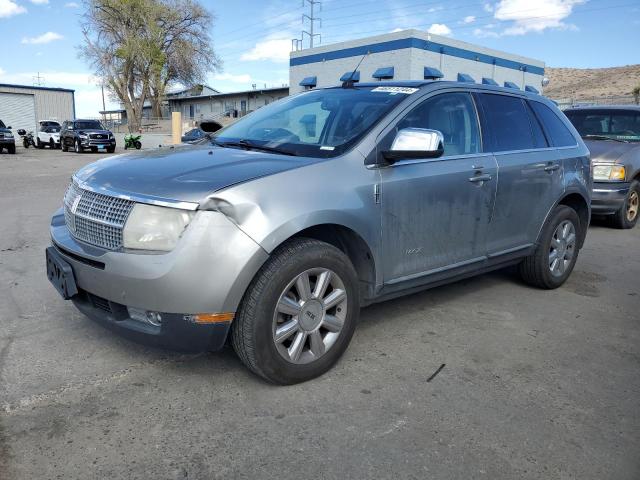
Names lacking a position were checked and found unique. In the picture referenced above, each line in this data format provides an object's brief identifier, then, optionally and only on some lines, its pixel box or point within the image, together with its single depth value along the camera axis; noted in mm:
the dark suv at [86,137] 27938
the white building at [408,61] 22016
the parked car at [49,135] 32125
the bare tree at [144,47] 47938
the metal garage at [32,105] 45562
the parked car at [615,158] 7895
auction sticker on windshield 3693
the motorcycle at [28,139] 33850
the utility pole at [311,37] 33931
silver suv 2617
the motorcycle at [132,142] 30891
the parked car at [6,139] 26677
